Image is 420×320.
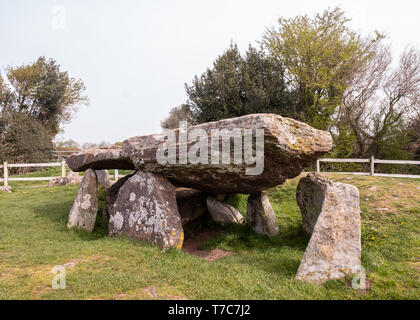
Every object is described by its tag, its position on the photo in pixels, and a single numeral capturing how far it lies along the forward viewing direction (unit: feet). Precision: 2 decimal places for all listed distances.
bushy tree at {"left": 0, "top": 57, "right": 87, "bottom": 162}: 68.33
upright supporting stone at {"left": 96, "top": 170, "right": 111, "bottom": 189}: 39.19
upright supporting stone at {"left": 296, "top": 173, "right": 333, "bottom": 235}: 22.11
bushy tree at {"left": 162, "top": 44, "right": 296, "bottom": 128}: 57.00
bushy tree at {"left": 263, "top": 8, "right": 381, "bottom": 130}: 56.08
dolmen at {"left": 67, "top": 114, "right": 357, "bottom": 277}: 18.13
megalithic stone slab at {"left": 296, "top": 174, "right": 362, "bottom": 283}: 14.55
